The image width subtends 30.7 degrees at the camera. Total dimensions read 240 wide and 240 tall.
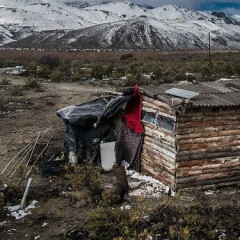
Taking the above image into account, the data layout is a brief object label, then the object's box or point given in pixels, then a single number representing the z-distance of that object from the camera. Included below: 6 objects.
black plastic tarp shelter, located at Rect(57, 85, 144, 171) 11.69
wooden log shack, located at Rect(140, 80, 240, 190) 10.04
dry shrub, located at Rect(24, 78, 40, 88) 28.05
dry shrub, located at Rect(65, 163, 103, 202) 9.86
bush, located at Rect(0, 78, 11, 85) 29.17
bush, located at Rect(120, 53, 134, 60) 55.69
